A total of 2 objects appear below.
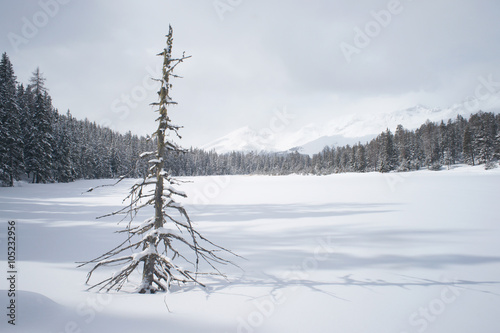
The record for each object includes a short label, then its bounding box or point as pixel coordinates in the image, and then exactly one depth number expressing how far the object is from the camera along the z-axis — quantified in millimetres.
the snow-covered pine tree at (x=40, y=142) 31078
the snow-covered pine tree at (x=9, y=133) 24344
